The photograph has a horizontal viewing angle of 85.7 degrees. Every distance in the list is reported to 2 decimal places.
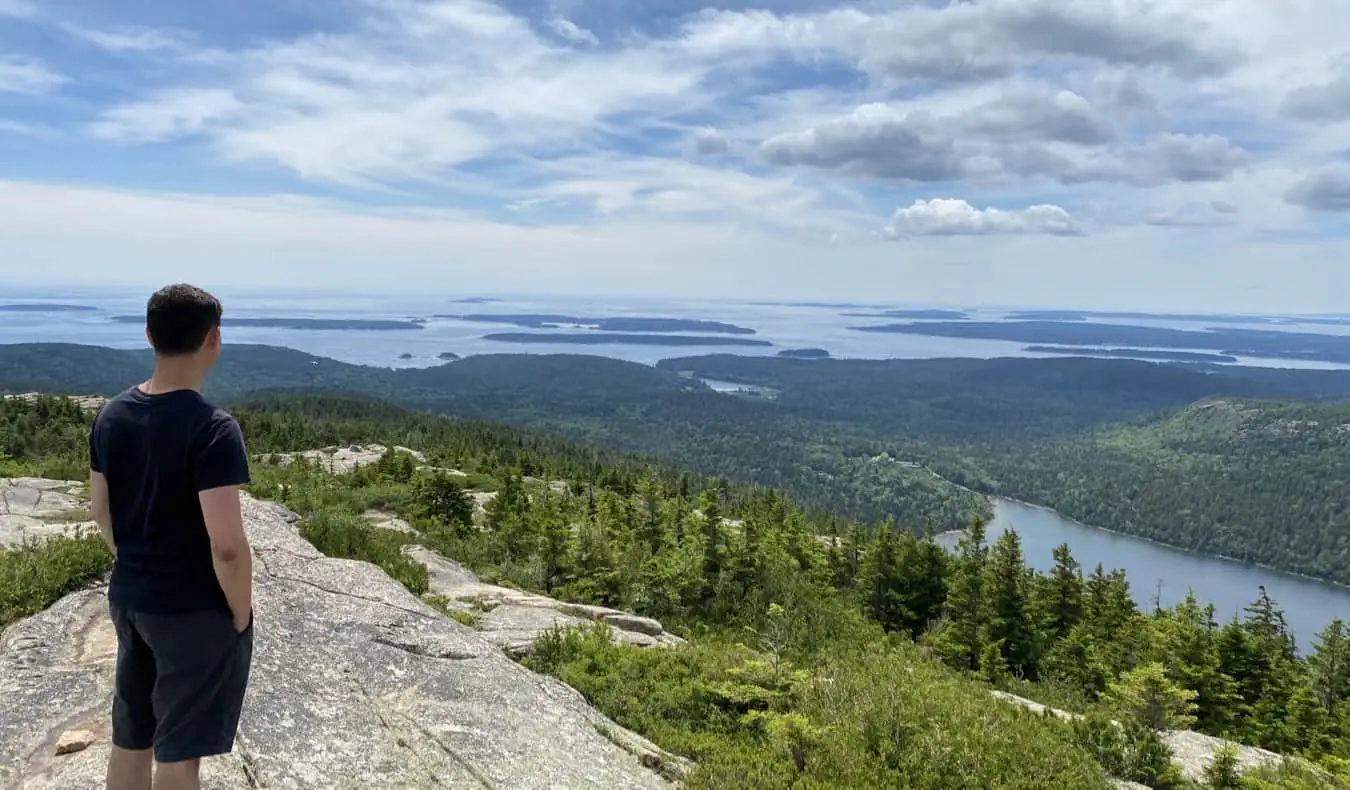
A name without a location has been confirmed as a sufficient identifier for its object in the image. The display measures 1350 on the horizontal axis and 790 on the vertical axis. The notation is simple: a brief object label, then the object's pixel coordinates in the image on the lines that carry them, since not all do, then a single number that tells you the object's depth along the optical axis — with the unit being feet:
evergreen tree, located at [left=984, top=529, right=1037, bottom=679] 97.19
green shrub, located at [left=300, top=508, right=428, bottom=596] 44.47
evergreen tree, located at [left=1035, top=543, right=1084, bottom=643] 108.78
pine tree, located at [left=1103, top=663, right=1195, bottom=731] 42.86
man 13.26
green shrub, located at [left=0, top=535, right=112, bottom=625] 28.48
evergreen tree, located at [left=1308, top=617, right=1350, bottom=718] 102.68
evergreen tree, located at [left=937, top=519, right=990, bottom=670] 92.38
